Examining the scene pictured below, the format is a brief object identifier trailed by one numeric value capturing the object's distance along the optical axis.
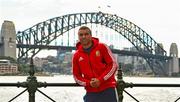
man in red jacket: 3.64
